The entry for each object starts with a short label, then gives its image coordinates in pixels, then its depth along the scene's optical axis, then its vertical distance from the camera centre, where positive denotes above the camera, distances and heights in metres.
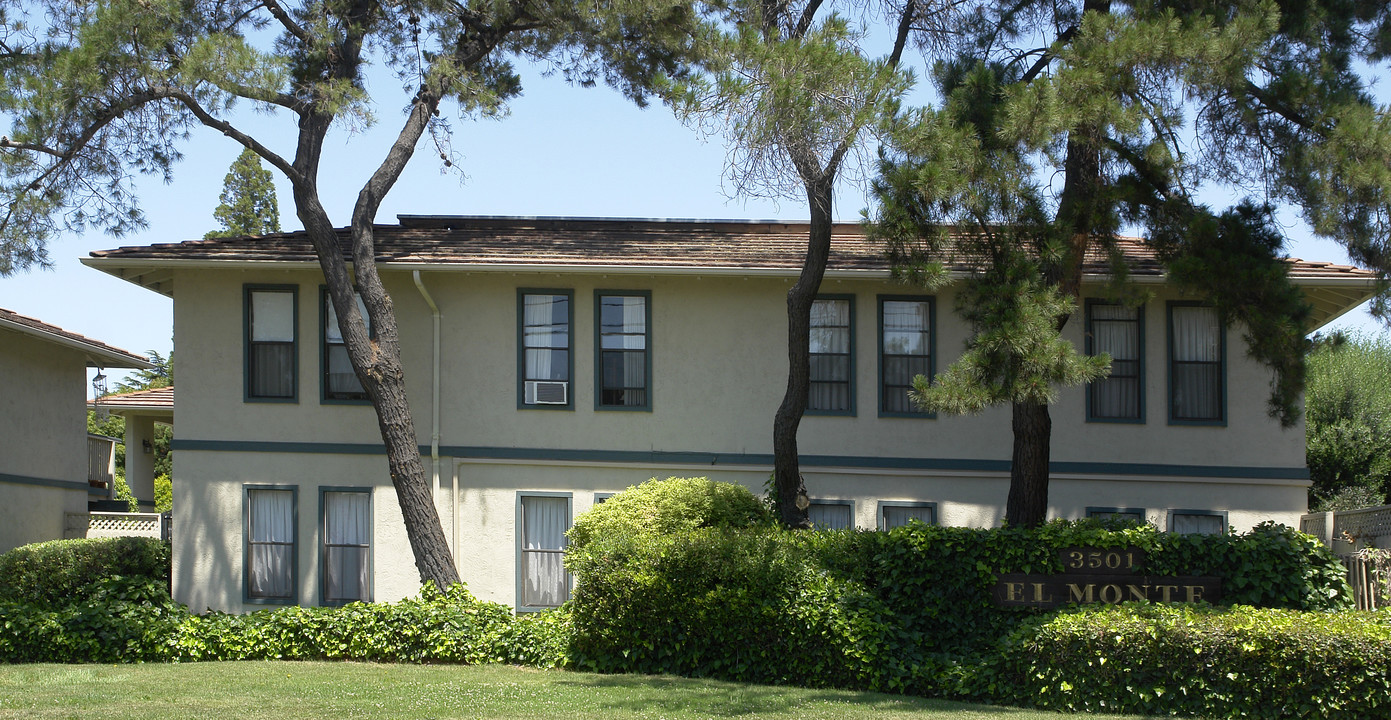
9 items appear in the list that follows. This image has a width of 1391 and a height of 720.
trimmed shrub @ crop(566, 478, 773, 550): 13.98 -1.59
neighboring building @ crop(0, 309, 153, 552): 18.91 -0.76
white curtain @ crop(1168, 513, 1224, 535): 16.27 -1.99
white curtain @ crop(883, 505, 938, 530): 16.39 -1.88
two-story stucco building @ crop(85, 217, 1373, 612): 16.22 -0.47
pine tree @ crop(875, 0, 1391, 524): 12.05 +2.34
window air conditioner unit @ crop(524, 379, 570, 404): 16.50 -0.14
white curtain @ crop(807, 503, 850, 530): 16.39 -1.90
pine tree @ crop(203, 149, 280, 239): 40.75 +6.53
